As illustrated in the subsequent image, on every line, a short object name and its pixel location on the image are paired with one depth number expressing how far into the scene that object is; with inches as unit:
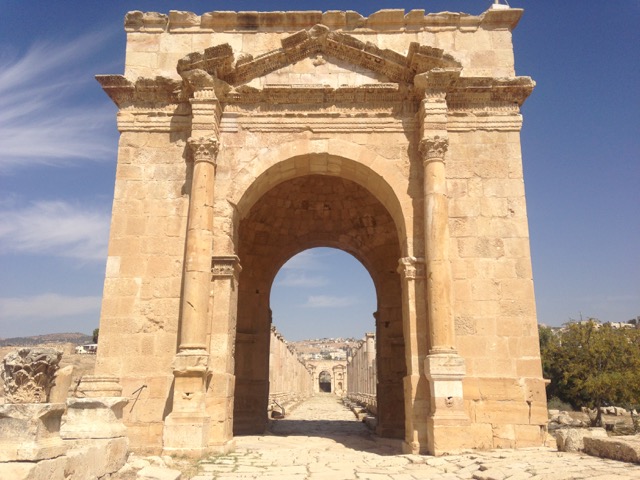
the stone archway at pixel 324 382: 2768.2
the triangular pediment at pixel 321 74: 399.2
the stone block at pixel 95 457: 183.6
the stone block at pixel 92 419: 239.5
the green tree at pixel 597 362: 776.9
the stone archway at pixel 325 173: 338.6
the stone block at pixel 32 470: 153.3
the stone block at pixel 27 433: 160.1
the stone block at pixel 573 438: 296.2
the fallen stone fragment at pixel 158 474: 223.9
